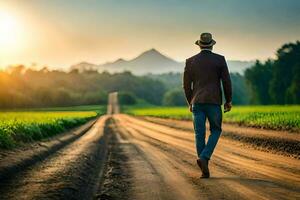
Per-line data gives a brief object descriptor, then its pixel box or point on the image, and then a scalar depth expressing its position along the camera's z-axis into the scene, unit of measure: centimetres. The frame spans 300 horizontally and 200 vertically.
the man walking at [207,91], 858
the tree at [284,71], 9988
